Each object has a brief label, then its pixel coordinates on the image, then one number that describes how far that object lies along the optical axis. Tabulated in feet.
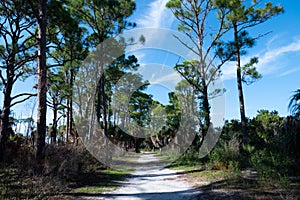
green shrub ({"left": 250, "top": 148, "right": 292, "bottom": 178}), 16.78
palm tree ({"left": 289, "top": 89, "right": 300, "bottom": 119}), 17.48
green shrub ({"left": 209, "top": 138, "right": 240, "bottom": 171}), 24.55
